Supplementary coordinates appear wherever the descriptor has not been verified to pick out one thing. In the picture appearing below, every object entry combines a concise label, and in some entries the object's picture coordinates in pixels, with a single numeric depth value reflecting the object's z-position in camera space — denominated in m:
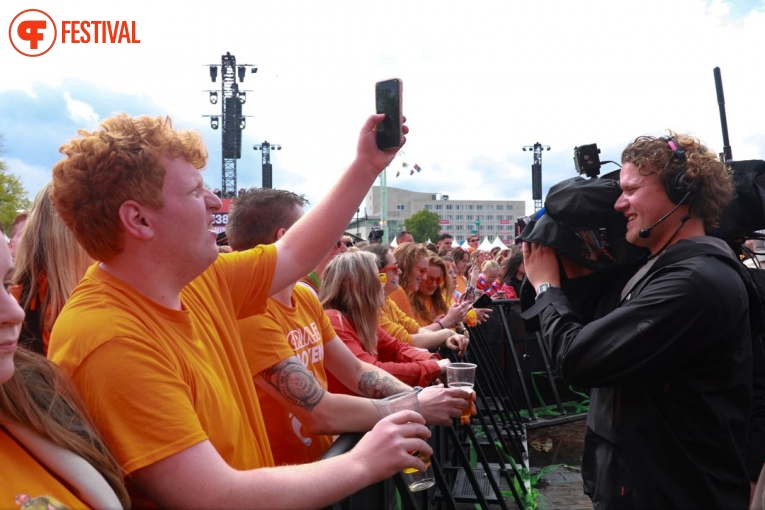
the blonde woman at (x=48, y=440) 1.27
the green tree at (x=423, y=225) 84.00
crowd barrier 2.15
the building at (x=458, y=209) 124.19
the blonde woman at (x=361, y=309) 3.69
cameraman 2.10
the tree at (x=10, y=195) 37.31
